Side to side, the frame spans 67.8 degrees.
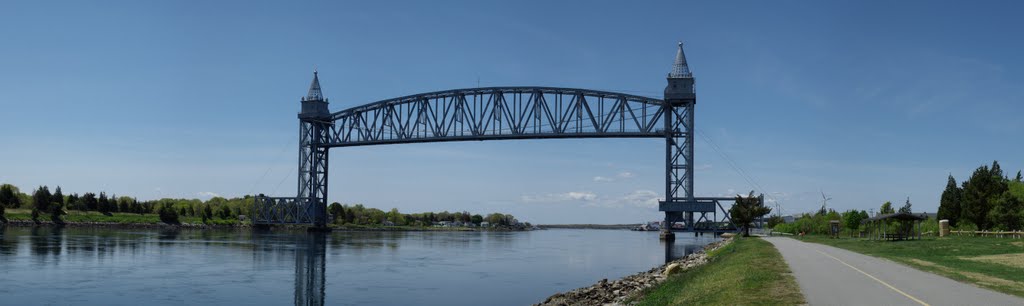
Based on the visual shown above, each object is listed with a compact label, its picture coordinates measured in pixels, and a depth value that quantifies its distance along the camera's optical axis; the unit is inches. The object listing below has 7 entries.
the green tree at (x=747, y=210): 3116.1
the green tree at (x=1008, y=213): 2428.6
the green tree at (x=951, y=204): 3132.4
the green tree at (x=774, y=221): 4822.8
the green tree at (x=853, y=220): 2755.9
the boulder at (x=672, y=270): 1258.0
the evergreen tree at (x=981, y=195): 2659.9
